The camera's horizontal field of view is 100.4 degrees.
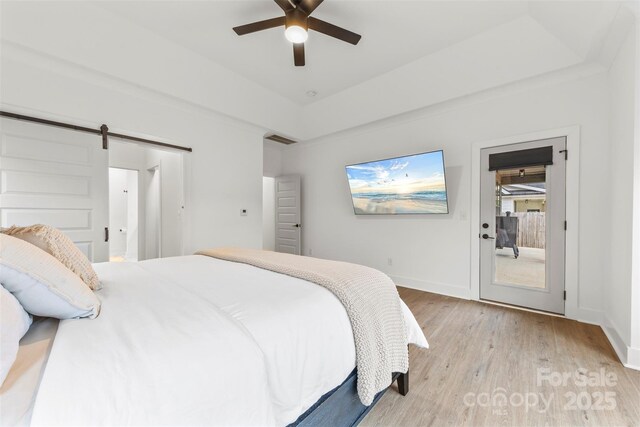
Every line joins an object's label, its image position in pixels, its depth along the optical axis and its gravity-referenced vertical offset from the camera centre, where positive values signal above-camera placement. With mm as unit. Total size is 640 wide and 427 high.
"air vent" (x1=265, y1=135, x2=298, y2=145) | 5138 +1456
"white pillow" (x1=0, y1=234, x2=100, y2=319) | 826 -240
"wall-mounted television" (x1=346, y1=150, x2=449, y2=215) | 3498 +393
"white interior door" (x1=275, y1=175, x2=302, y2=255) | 5457 -44
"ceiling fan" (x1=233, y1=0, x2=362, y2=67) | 2133 +1622
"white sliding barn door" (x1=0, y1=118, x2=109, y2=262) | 2406 +289
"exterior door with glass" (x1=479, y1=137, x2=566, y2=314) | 2883 -129
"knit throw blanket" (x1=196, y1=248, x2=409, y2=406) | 1249 -519
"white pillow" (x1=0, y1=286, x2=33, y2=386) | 621 -310
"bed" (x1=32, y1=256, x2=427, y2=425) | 642 -426
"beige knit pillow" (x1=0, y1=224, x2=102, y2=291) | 1163 -157
